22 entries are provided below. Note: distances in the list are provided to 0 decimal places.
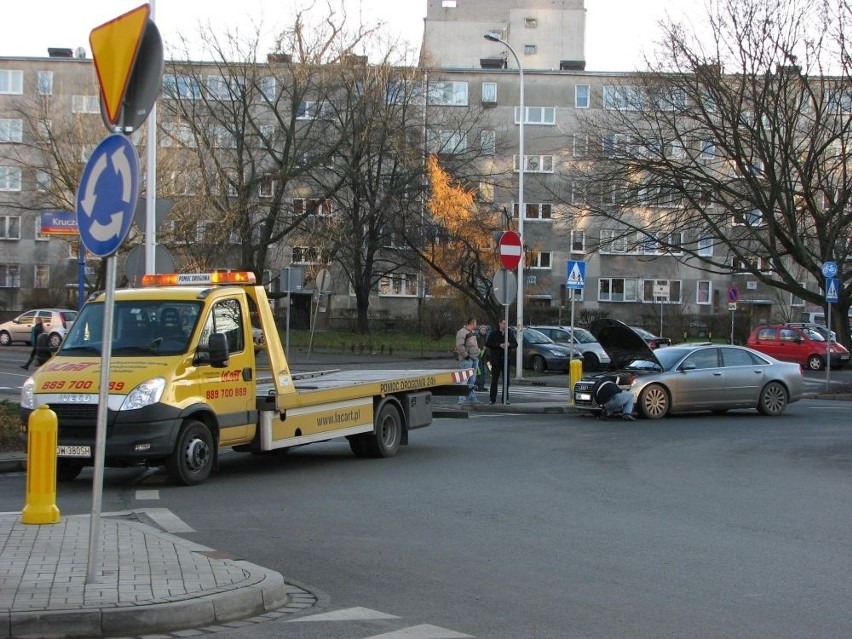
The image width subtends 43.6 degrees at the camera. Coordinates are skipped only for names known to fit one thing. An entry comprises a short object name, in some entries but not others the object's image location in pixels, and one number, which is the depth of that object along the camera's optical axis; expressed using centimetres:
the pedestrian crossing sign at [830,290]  2984
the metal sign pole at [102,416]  617
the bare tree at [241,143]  3806
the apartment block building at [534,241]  6106
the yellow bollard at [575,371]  2289
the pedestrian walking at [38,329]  3225
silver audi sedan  2066
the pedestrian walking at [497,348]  2277
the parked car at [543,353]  3550
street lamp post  3084
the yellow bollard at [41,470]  848
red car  4044
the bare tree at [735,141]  3009
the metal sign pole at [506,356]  2238
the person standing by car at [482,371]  2581
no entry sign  2317
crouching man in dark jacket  2031
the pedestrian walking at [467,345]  2341
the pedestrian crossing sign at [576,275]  2406
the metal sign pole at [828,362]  3030
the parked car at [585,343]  3575
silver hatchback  4008
